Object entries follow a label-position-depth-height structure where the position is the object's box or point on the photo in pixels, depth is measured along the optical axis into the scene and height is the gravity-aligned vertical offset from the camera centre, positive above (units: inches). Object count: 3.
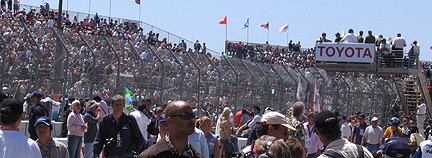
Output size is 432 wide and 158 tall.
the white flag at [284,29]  1748.3 +151.8
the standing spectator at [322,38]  1146.8 +84.8
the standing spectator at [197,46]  1274.6 +71.2
